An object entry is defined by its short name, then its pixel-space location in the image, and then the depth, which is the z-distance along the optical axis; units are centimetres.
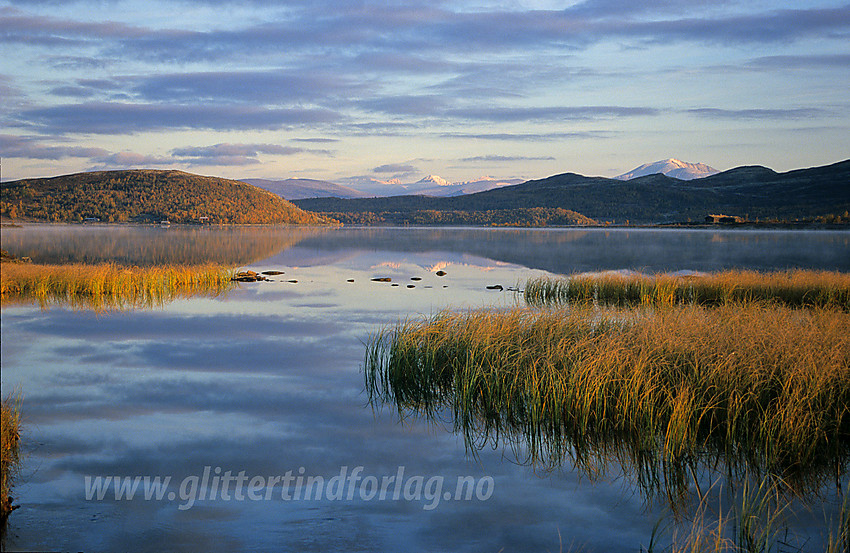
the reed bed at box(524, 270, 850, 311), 1864
